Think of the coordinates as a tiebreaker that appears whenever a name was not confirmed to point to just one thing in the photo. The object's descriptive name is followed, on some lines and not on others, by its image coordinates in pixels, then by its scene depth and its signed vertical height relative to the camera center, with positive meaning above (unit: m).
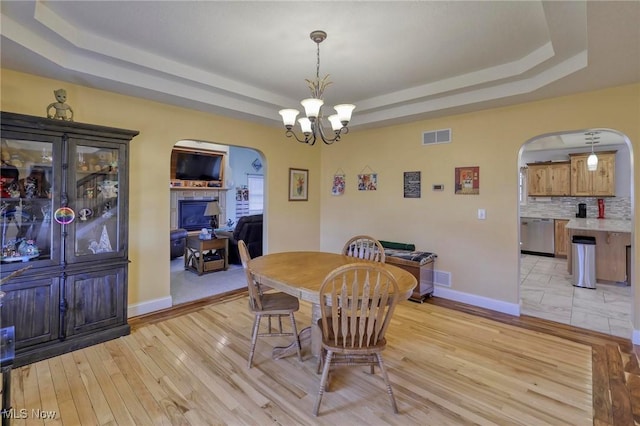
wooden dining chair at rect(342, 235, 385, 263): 2.86 -0.38
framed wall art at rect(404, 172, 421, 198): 4.23 +0.41
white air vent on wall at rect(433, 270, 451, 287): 4.01 -0.85
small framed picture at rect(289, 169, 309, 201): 4.89 +0.48
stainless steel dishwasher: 6.73 -0.50
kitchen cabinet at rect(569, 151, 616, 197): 6.00 +0.76
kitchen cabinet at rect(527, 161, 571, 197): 6.56 +0.79
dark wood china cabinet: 2.40 -0.16
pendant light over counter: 5.43 +1.02
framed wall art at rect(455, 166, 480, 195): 3.73 +0.42
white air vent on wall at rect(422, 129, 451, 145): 3.93 +1.02
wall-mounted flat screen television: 7.33 +1.22
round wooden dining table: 2.02 -0.46
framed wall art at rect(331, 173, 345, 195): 5.08 +0.50
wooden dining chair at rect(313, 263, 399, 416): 1.79 -0.66
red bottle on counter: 6.23 +0.13
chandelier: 2.36 +0.81
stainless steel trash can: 4.50 -0.73
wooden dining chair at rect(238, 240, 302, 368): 2.38 -0.74
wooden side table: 5.13 -0.71
